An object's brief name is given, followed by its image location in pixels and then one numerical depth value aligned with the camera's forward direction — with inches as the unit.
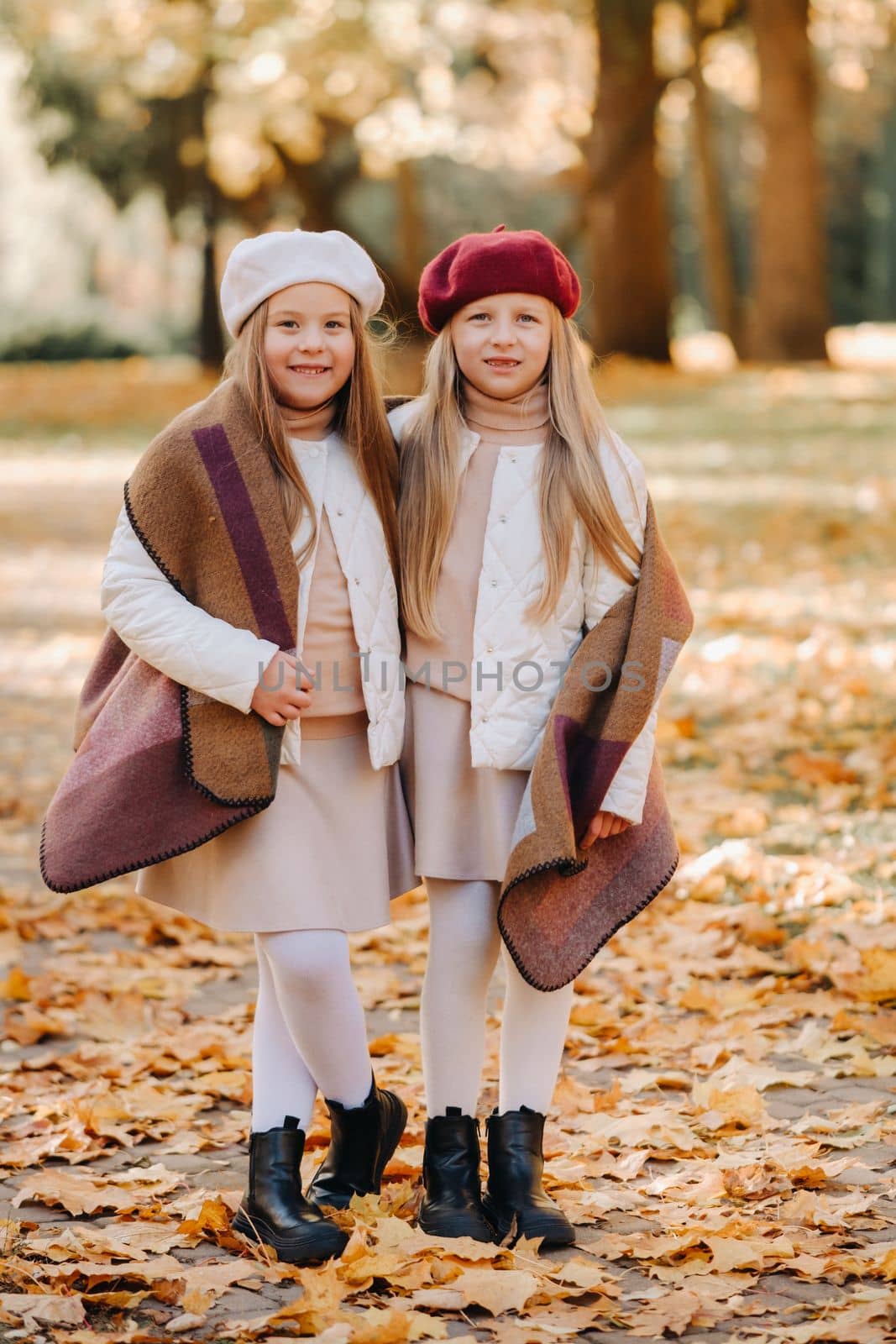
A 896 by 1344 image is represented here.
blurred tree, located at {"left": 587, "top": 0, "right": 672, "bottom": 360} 879.7
